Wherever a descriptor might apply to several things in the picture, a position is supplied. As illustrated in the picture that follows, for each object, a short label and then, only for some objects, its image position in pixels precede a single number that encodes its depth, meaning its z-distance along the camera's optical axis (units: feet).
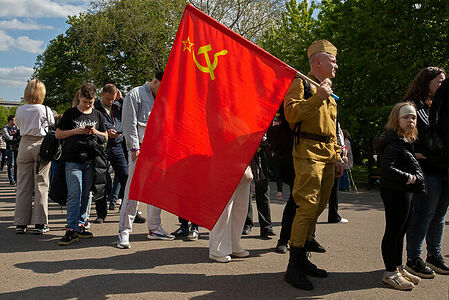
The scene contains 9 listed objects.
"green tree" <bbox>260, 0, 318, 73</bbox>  92.22
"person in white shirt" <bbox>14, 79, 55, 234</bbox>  20.85
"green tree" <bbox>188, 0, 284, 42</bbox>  93.25
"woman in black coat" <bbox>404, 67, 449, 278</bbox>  14.75
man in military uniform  13.30
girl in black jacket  13.41
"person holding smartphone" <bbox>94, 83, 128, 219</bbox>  24.04
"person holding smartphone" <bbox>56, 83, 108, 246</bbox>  19.10
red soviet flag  12.01
